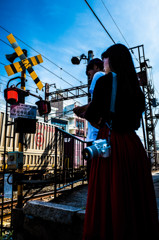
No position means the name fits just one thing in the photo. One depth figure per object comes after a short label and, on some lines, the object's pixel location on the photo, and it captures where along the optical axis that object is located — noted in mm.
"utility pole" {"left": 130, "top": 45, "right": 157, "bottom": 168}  18081
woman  1052
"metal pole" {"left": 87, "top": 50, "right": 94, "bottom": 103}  8062
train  8247
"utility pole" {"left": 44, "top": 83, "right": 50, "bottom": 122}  20312
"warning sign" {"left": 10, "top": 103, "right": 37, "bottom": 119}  3203
